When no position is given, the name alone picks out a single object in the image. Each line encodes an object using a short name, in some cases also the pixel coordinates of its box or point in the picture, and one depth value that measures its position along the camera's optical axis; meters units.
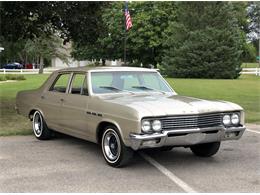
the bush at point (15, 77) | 21.77
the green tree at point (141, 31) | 35.59
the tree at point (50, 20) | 8.23
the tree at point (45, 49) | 35.53
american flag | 18.87
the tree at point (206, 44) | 26.23
